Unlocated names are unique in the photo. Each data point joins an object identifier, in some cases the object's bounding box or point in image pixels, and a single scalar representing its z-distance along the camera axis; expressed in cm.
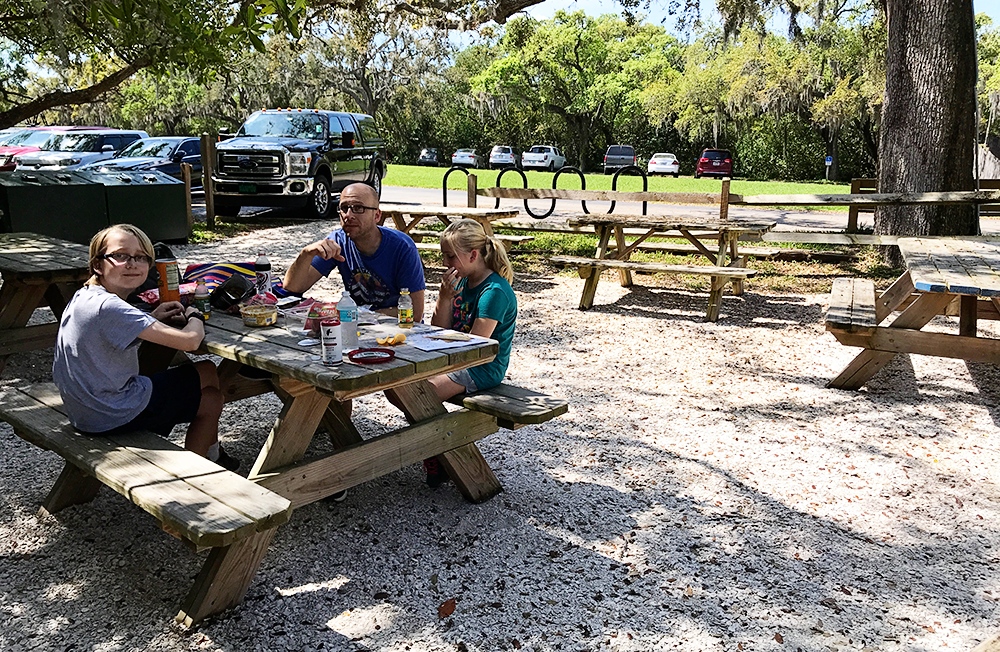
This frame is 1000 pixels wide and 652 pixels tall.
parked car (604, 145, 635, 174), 3972
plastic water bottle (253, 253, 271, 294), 438
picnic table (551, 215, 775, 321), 801
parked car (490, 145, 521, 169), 4047
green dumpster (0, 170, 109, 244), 952
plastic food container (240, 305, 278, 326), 382
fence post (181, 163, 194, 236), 1224
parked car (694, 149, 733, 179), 3424
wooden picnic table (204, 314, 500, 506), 314
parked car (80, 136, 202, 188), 1575
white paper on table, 346
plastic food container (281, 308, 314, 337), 375
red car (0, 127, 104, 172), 1823
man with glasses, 466
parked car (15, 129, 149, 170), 1690
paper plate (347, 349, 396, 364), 319
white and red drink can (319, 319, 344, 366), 316
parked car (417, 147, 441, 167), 4407
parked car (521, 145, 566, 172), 3953
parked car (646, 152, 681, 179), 3775
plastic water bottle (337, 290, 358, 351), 335
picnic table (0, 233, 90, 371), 535
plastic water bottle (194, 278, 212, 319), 407
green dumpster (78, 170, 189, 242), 1086
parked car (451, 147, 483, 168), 4116
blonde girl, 395
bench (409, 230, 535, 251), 1038
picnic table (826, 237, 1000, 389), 534
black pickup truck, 1480
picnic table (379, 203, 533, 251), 942
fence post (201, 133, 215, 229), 1363
